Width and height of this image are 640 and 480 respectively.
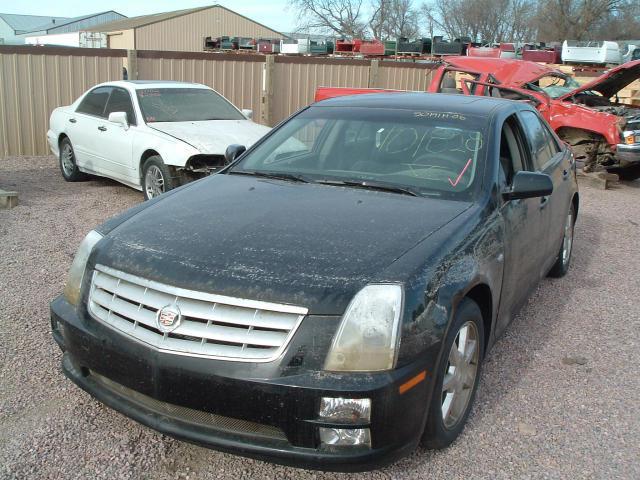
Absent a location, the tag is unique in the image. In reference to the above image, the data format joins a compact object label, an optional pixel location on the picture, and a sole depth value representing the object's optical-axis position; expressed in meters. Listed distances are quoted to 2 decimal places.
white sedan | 7.41
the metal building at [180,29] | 45.59
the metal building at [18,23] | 82.44
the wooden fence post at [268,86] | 13.55
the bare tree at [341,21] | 63.12
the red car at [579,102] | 10.20
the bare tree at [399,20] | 62.56
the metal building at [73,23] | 74.44
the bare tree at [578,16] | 49.41
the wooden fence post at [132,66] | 11.94
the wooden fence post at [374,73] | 15.28
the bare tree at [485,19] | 60.34
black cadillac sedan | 2.44
